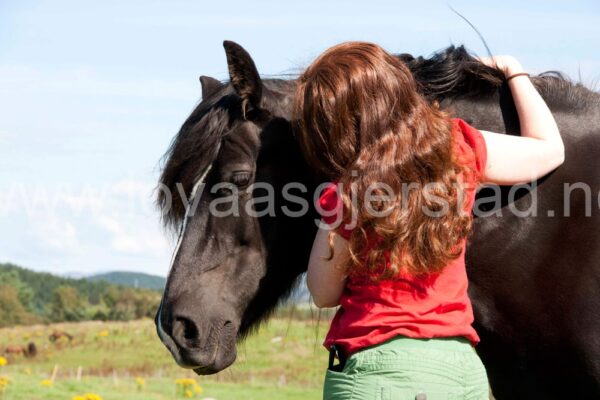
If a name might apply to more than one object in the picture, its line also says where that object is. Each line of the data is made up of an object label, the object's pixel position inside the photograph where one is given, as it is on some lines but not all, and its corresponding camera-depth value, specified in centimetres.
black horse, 326
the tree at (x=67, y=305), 4266
